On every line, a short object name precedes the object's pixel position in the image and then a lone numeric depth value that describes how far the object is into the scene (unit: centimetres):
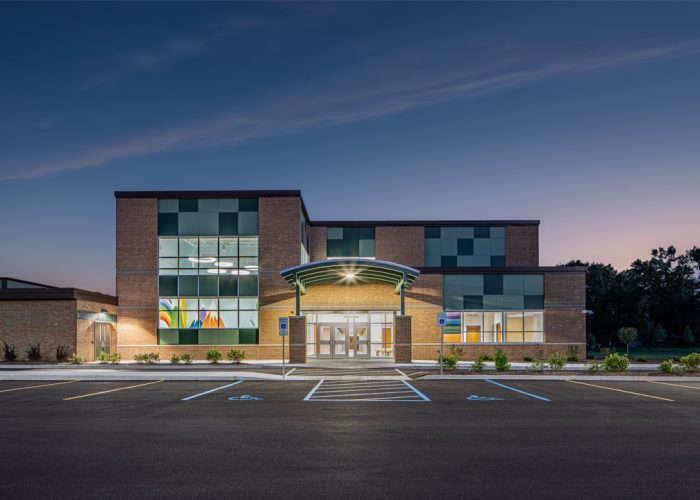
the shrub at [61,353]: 2827
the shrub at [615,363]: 2394
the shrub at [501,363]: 2350
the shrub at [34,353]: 2830
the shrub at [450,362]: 2450
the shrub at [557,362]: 2362
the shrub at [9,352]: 2838
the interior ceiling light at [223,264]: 3288
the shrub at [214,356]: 2917
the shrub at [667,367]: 2364
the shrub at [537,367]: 2402
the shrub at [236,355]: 2947
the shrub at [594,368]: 2392
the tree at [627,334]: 4419
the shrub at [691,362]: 2419
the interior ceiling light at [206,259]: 3297
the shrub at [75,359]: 2769
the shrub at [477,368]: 2325
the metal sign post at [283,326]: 2141
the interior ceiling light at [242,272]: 3281
